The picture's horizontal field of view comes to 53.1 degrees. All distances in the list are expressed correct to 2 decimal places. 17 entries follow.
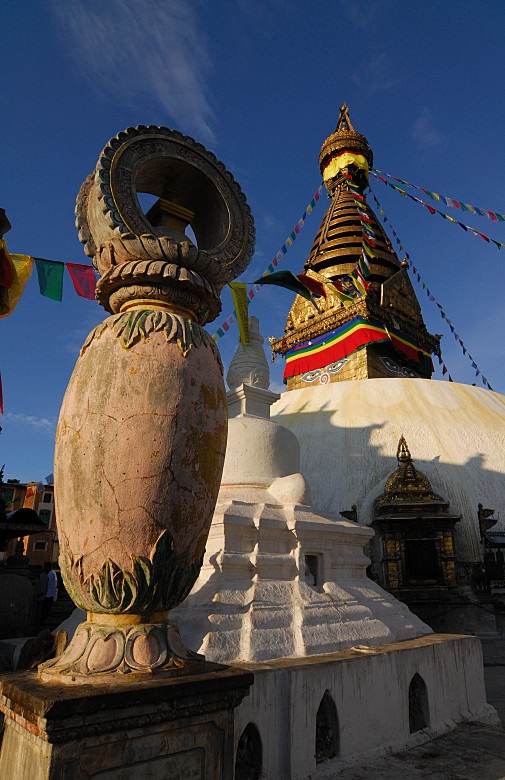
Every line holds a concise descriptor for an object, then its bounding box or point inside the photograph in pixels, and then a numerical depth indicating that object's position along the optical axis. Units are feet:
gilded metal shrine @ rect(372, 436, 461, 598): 36.19
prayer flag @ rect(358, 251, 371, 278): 72.00
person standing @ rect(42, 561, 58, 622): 29.50
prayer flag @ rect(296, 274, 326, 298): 26.78
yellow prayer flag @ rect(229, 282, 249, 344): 20.43
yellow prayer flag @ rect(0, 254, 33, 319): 22.12
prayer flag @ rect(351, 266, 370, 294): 71.19
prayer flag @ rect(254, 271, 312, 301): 20.83
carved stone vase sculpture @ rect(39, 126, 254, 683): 7.25
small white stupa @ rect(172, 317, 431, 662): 13.12
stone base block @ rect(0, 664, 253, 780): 5.91
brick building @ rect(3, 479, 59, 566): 97.81
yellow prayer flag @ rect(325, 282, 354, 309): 34.61
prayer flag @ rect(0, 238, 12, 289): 19.95
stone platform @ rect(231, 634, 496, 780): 11.35
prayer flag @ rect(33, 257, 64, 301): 25.00
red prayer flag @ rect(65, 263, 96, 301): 26.12
